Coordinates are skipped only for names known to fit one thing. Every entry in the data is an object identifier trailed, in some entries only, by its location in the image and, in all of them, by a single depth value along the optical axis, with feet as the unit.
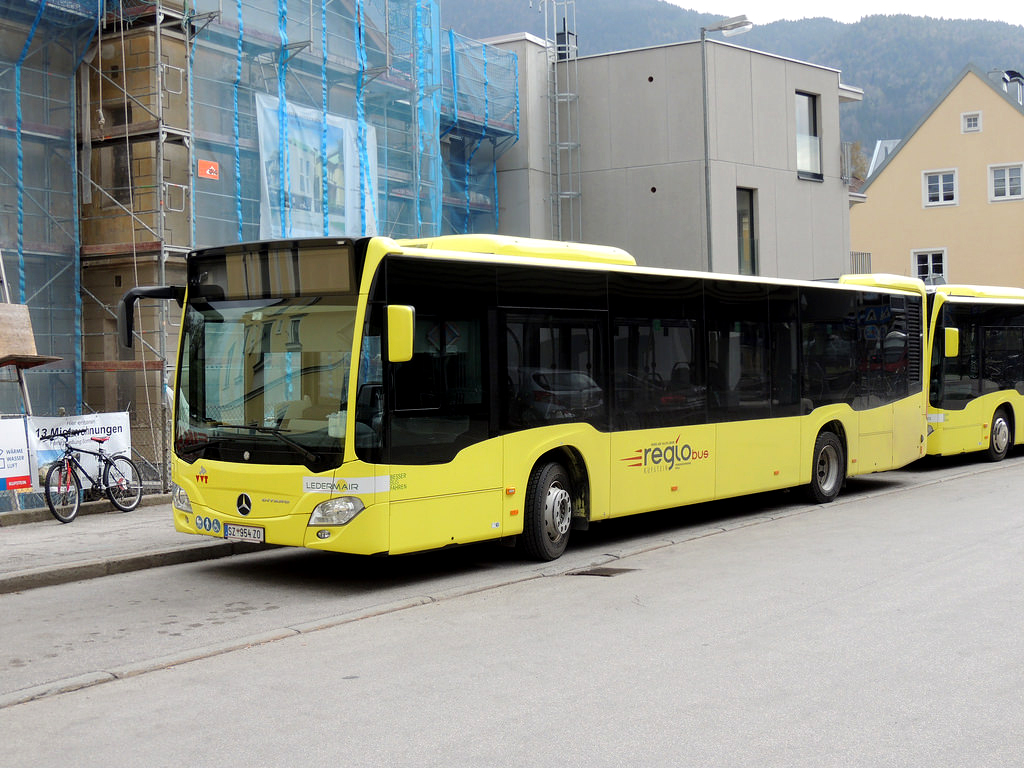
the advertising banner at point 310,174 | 73.56
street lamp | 72.64
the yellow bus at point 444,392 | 30.04
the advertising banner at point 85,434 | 46.21
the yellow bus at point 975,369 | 63.10
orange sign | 69.67
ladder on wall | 109.70
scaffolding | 65.26
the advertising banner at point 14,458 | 44.93
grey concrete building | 105.40
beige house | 162.30
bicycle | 43.93
